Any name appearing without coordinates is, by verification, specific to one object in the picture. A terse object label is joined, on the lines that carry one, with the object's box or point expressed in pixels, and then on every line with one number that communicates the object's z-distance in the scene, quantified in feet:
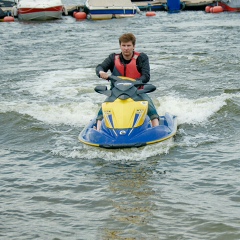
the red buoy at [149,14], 120.85
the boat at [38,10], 119.65
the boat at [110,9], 117.39
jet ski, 28.25
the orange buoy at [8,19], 119.75
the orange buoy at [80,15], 121.51
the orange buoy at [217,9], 125.70
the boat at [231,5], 126.52
